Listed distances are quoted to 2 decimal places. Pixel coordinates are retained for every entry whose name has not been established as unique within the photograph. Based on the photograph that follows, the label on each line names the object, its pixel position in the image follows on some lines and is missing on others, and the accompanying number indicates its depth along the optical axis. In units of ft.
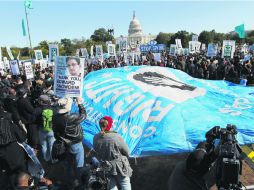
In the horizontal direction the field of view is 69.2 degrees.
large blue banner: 12.08
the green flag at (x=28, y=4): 62.87
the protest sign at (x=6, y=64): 54.15
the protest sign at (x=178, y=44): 52.62
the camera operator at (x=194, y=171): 6.81
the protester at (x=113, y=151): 8.87
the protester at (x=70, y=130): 10.20
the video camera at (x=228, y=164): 5.82
